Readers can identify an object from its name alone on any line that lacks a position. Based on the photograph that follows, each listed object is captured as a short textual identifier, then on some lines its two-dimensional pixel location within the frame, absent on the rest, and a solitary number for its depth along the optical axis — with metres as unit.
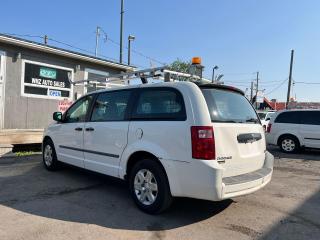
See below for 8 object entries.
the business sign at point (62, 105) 8.73
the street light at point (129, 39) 19.59
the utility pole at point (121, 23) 15.07
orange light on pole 4.47
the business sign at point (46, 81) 8.70
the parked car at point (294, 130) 8.57
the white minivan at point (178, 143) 3.03
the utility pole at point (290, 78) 24.59
